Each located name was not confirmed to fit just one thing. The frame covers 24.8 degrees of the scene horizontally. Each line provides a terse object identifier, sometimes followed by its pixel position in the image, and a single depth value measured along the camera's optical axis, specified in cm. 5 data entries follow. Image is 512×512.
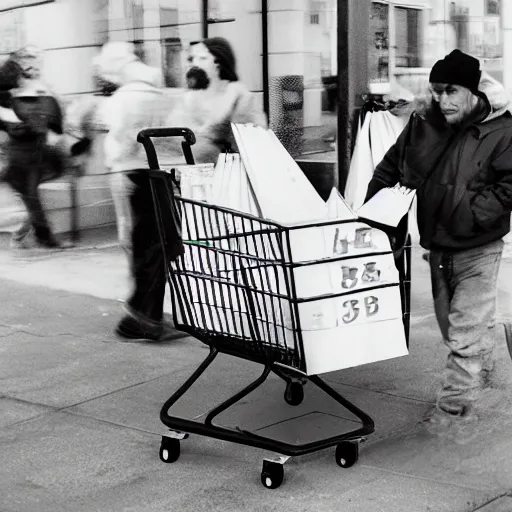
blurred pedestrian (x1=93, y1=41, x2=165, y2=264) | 684
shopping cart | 435
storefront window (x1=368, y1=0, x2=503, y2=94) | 756
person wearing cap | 498
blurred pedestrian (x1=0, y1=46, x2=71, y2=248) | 784
